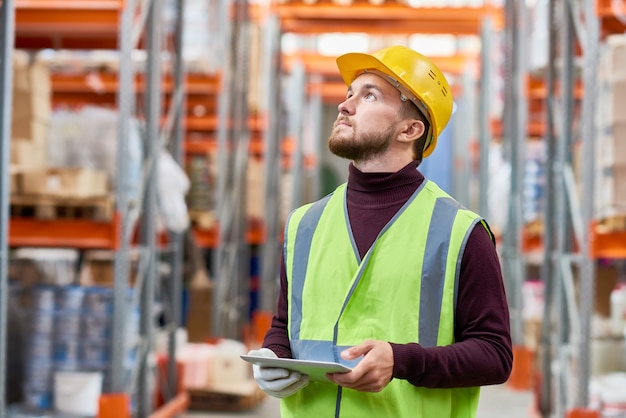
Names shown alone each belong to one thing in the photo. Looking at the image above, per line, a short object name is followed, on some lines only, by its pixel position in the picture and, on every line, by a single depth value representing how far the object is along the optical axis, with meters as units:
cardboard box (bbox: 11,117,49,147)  6.38
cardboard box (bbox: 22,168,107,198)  6.27
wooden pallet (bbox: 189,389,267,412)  8.45
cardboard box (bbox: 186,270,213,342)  10.77
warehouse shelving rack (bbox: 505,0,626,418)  5.68
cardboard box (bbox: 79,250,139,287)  8.49
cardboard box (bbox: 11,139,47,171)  6.27
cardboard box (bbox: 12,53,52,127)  6.38
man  2.44
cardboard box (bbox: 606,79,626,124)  5.73
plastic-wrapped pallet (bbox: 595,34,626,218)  5.74
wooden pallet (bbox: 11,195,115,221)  6.28
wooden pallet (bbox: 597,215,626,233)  5.85
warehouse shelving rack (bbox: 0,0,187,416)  5.95
